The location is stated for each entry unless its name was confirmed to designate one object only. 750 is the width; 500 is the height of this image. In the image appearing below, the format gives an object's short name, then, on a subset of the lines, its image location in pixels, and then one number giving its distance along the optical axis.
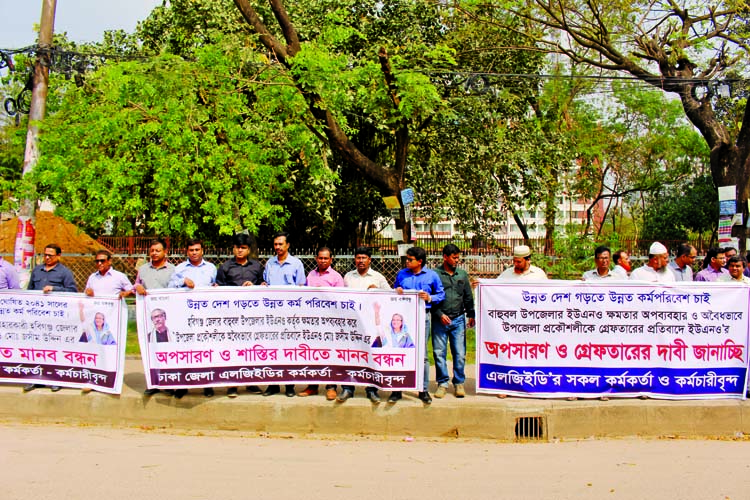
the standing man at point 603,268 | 7.54
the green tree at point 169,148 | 13.62
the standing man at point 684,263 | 8.47
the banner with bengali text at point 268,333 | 6.96
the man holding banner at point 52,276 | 8.06
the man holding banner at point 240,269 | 7.55
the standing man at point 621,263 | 7.69
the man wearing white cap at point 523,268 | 7.35
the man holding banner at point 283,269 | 7.55
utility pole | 11.75
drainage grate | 6.68
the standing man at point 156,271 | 7.62
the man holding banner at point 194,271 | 7.46
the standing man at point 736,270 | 7.54
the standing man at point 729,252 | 8.38
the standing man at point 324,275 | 7.49
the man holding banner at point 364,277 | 7.32
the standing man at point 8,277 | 8.14
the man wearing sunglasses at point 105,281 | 7.72
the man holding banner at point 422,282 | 7.04
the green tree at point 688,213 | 31.27
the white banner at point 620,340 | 6.95
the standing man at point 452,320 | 7.21
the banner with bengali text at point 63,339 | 7.35
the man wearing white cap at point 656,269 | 7.74
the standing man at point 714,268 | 8.30
